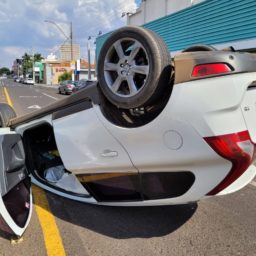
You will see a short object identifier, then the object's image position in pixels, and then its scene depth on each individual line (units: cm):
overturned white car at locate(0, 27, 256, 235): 196
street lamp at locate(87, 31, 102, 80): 2963
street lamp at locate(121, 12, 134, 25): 2531
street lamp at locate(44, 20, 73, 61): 3024
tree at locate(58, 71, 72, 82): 4756
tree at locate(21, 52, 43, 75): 8830
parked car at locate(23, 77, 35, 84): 5728
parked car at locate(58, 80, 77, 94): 2368
